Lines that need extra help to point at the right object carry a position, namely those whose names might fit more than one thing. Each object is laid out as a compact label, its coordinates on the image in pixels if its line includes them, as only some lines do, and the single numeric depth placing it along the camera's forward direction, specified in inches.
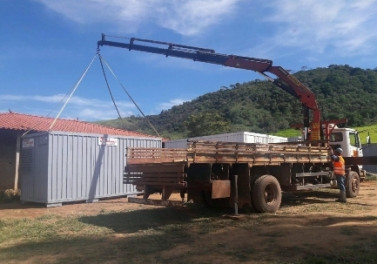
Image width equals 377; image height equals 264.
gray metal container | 532.4
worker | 502.3
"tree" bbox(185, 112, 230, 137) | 1553.9
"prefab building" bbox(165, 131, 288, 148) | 759.7
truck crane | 350.9
